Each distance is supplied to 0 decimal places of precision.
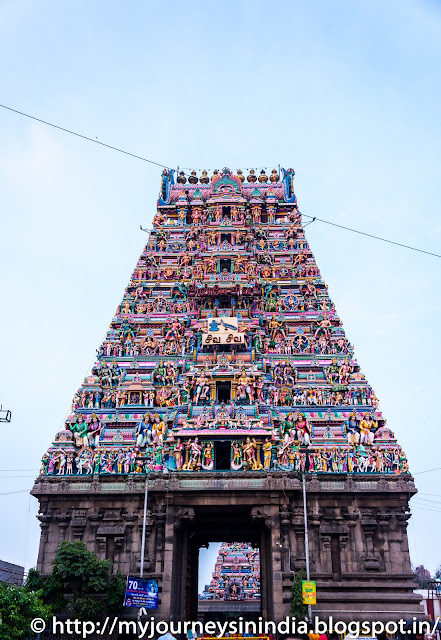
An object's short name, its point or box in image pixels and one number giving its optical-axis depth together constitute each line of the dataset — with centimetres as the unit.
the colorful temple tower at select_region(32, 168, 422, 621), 3353
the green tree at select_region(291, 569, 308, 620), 3088
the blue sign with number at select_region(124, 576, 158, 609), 3072
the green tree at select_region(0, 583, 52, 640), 2480
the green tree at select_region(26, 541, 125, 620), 3028
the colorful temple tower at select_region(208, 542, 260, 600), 6488
